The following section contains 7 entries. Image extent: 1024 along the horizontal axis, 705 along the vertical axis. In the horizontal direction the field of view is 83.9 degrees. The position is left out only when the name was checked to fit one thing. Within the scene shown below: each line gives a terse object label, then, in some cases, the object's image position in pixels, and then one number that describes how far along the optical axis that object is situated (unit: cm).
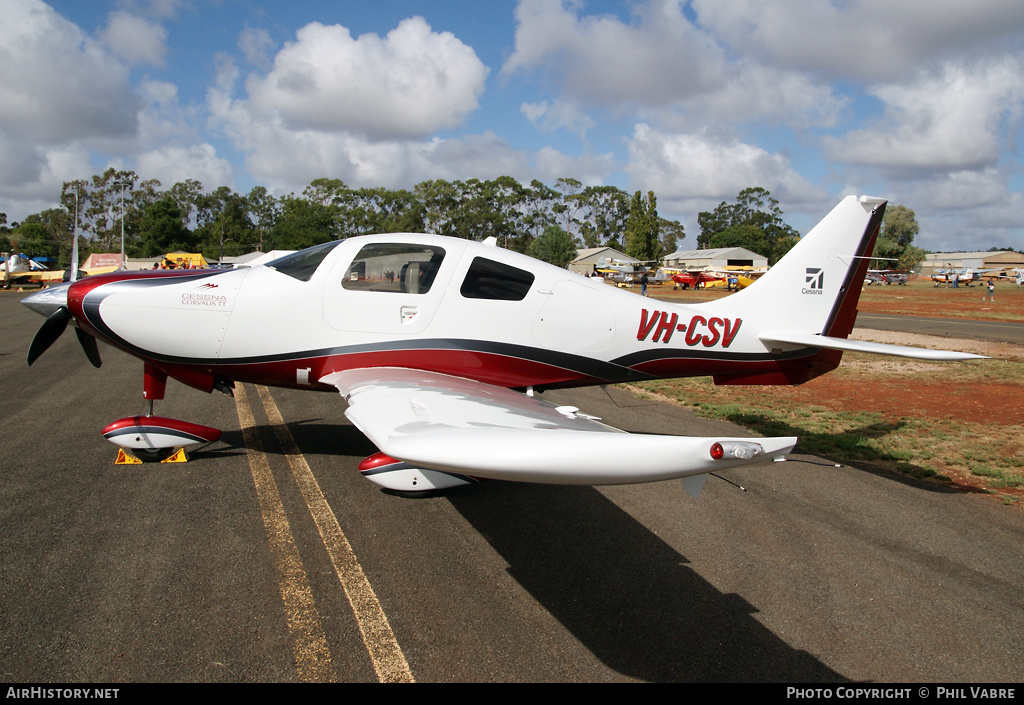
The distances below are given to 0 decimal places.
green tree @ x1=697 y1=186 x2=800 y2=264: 13575
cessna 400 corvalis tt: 540
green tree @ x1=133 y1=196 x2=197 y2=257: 9281
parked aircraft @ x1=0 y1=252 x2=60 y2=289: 4859
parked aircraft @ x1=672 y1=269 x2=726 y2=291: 5588
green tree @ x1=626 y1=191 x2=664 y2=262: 8525
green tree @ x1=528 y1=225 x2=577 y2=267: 8231
